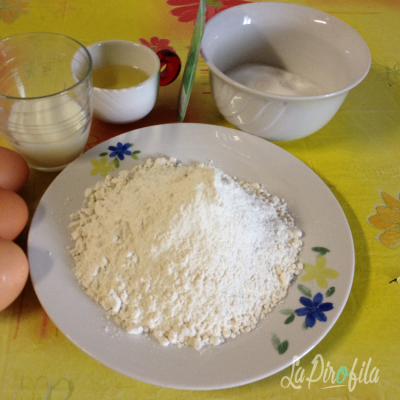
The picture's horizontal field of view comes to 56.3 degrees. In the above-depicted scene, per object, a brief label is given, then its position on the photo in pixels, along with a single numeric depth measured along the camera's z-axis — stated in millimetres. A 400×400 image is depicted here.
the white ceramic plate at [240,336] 501
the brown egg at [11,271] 517
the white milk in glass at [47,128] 630
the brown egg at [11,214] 572
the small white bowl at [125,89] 718
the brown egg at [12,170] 635
